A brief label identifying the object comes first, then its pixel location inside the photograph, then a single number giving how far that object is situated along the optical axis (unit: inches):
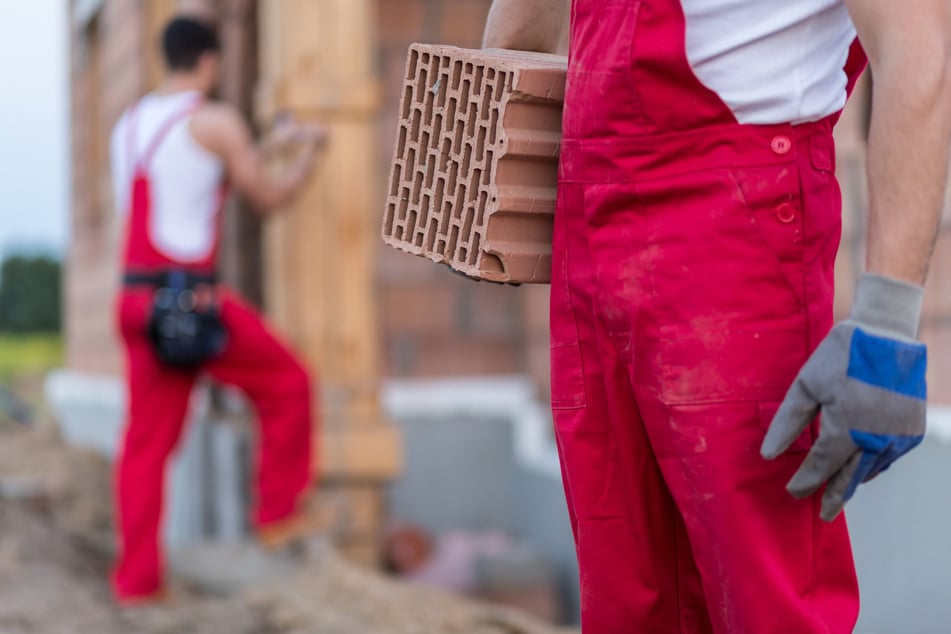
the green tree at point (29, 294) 846.5
